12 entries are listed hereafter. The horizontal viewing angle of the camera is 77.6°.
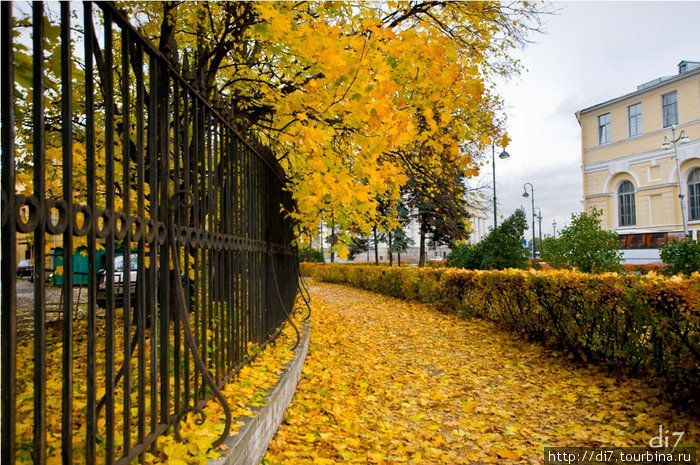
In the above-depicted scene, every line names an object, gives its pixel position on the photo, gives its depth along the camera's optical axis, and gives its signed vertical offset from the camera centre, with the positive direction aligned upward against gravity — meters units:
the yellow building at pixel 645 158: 27.47 +6.04
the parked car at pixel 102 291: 8.01 -0.69
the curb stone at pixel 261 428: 2.28 -1.10
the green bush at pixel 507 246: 12.59 +0.05
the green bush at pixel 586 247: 10.02 -0.03
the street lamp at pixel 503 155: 22.33 +4.80
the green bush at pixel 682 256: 9.66 -0.26
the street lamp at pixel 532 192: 34.66 +4.25
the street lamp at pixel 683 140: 21.22 +4.84
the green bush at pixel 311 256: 34.60 -0.38
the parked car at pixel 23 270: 22.12 -0.68
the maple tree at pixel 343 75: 3.75 +1.85
